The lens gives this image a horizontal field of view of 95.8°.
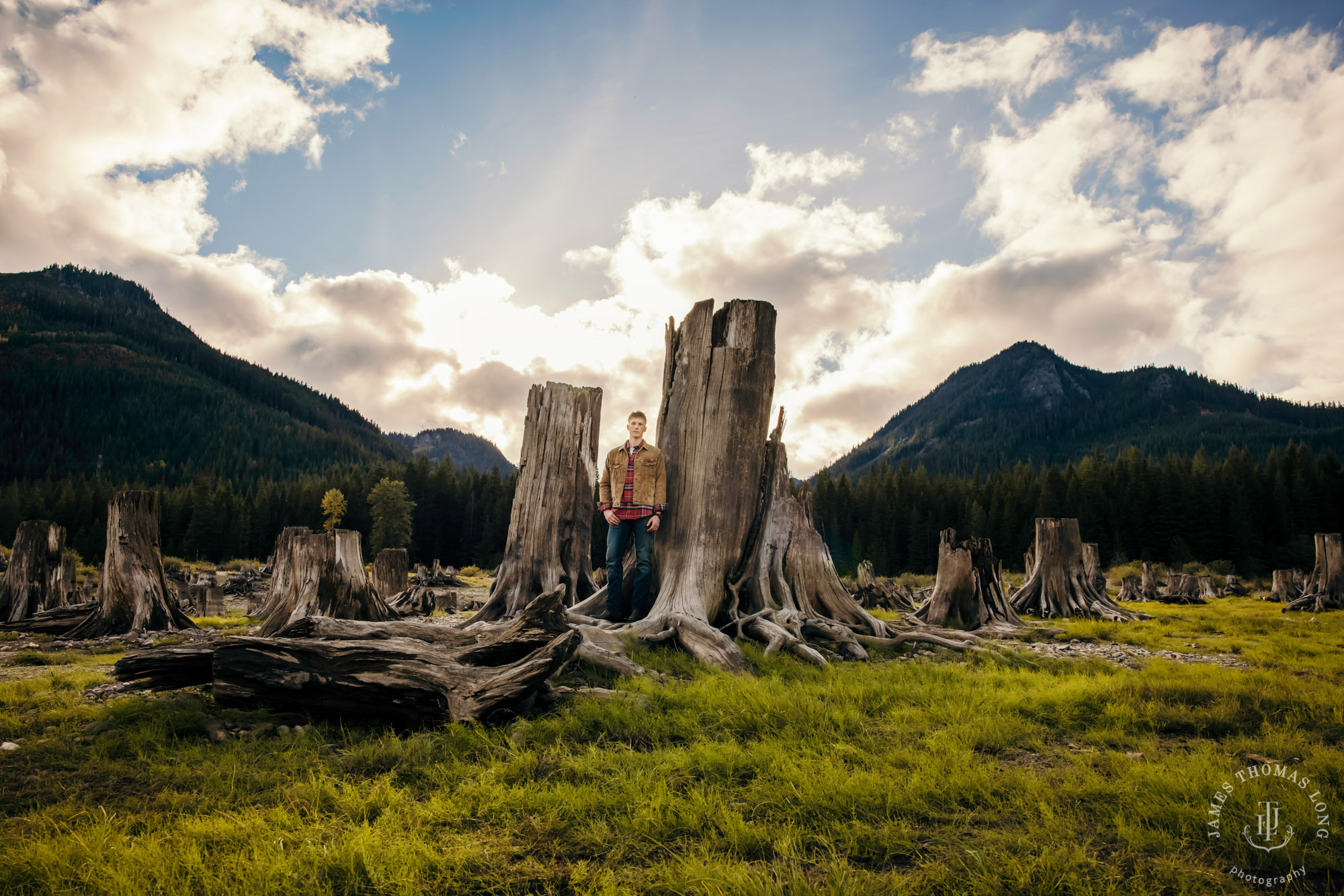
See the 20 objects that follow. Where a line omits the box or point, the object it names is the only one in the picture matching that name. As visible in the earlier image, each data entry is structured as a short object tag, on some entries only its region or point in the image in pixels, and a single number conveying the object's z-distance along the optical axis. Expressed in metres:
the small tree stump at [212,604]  15.36
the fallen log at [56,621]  9.62
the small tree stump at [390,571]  16.25
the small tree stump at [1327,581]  15.92
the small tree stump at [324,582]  10.02
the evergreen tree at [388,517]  66.62
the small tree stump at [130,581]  9.61
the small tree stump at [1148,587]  22.53
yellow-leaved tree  74.75
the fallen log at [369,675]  4.69
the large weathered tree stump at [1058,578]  14.22
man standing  8.56
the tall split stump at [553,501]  10.02
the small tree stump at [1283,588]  19.80
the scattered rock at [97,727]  4.43
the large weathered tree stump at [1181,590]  20.94
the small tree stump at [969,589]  11.81
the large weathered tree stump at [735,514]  8.55
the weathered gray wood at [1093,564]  16.12
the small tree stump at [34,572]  10.48
